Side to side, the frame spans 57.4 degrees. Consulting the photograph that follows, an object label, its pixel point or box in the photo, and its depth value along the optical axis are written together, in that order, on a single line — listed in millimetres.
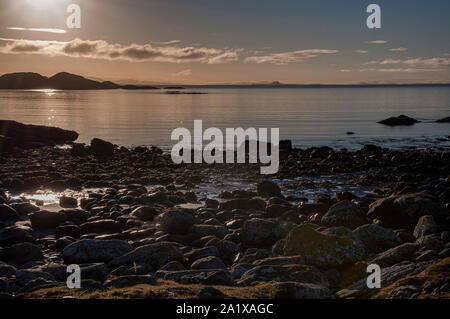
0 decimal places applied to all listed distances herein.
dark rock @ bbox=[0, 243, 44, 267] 11023
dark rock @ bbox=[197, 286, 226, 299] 6707
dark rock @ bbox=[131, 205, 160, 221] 15377
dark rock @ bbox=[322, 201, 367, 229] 14055
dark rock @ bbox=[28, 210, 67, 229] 14328
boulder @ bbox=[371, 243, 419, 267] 9859
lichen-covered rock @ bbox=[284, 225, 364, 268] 9609
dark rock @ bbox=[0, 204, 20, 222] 15023
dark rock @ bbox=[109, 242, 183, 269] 10453
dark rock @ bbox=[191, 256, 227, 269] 9930
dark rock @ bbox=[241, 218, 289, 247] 12574
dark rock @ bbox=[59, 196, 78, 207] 17878
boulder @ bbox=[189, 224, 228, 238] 13229
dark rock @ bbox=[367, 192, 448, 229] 14008
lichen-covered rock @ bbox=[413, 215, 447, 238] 11891
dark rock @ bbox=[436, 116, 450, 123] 64444
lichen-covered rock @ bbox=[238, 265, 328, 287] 8430
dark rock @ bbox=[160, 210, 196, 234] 13648
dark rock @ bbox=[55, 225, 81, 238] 13367
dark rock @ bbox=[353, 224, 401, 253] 11659
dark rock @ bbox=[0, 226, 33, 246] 12359
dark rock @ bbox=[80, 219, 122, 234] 13633
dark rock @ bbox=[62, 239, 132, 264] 10891
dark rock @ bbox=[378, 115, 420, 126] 61906
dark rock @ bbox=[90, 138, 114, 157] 34312
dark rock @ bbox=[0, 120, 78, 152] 39534
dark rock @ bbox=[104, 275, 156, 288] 7969
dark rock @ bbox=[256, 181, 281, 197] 19734
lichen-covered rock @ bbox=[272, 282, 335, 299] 7156
